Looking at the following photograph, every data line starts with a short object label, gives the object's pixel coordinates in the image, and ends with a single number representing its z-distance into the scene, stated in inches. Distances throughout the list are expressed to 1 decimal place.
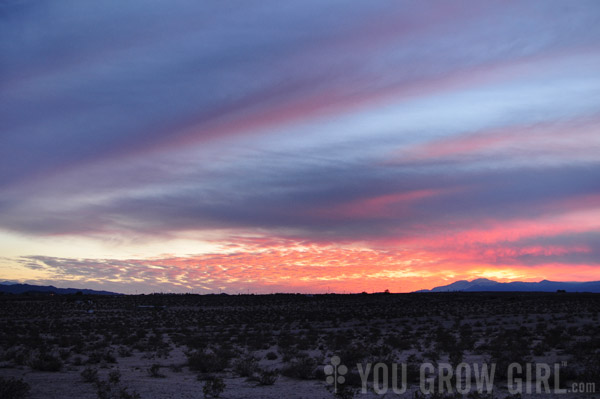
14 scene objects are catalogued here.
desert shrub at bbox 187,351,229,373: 661.9
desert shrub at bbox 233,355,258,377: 625.0
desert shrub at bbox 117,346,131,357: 865.5
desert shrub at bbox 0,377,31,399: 431.5
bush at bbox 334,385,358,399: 463.7
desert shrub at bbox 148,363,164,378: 629.3
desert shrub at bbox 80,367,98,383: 570.3
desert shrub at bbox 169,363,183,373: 671.1
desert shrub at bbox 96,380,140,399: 457.4
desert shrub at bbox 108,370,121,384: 547.2
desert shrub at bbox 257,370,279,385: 559.3
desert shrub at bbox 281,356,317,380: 601.3
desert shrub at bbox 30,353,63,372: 645.9
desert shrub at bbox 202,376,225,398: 484.8
